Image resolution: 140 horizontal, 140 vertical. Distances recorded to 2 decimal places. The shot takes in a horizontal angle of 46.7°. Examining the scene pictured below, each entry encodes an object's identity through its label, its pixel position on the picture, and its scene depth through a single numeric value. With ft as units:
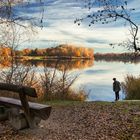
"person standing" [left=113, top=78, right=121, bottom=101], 29.20
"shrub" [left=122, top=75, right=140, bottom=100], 31.12
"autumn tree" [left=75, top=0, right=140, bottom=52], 15.26
